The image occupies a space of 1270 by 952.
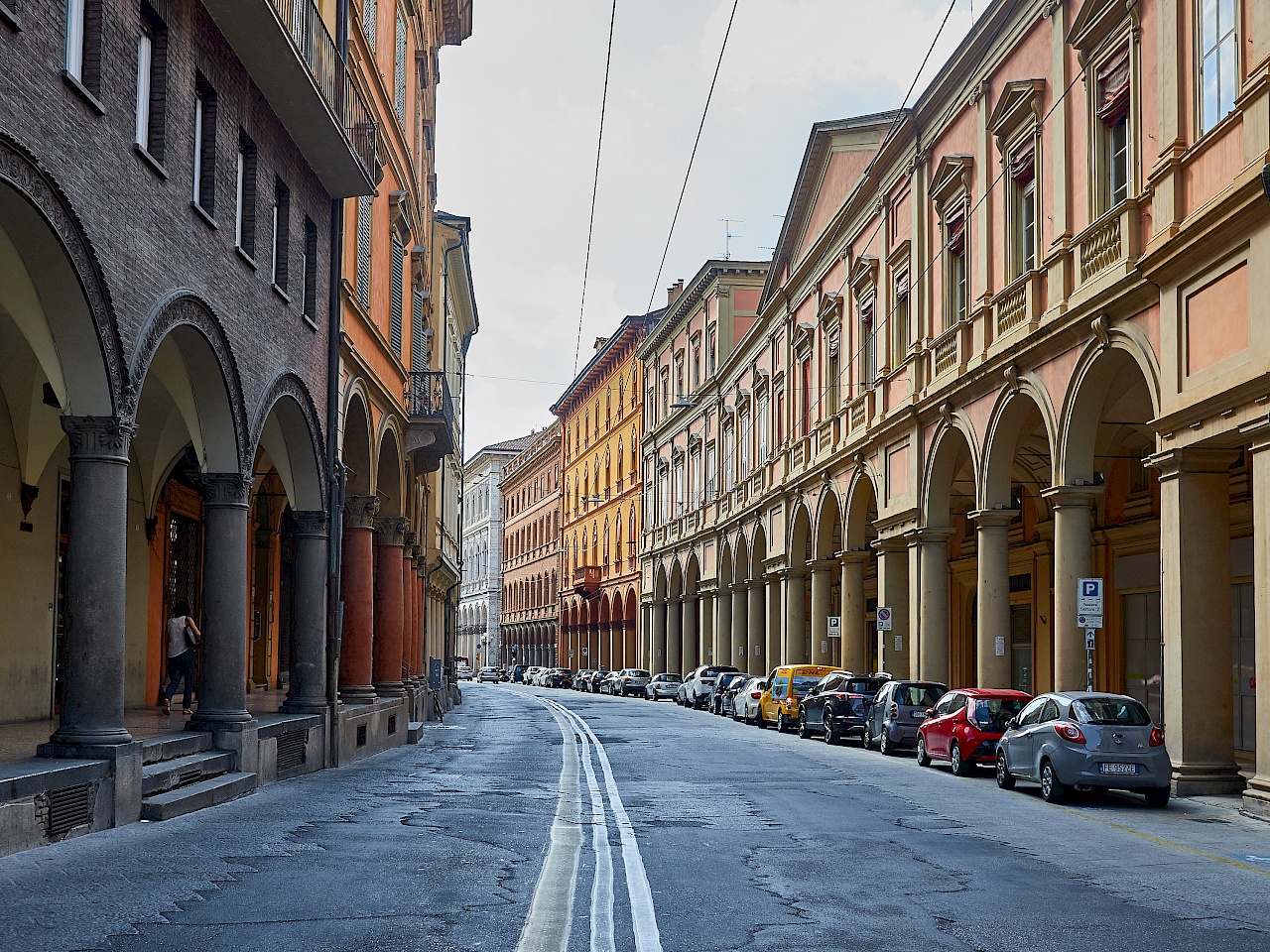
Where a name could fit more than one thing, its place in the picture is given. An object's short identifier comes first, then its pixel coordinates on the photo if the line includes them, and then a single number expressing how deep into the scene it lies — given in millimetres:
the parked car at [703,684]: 50938
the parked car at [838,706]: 29998
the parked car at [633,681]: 66625
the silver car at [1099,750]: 17156
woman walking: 22609
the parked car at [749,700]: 39156
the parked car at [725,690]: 44062
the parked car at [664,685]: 60616
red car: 21891
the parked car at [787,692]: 34594
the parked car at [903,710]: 26734
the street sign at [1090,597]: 20219
